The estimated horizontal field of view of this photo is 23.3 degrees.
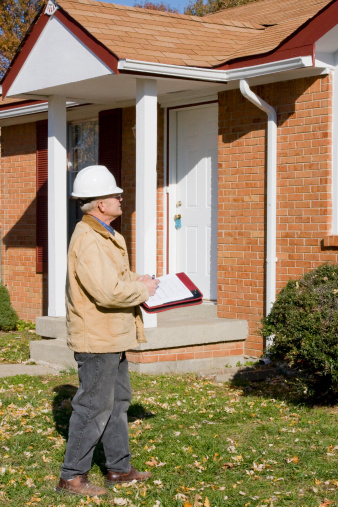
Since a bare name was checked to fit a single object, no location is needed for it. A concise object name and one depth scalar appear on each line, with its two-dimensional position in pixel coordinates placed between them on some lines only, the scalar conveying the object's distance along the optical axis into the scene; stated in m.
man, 4.99
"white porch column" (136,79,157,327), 8.89
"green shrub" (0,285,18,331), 12.83
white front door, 10.50
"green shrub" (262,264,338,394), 6.75
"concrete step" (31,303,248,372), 8.84
